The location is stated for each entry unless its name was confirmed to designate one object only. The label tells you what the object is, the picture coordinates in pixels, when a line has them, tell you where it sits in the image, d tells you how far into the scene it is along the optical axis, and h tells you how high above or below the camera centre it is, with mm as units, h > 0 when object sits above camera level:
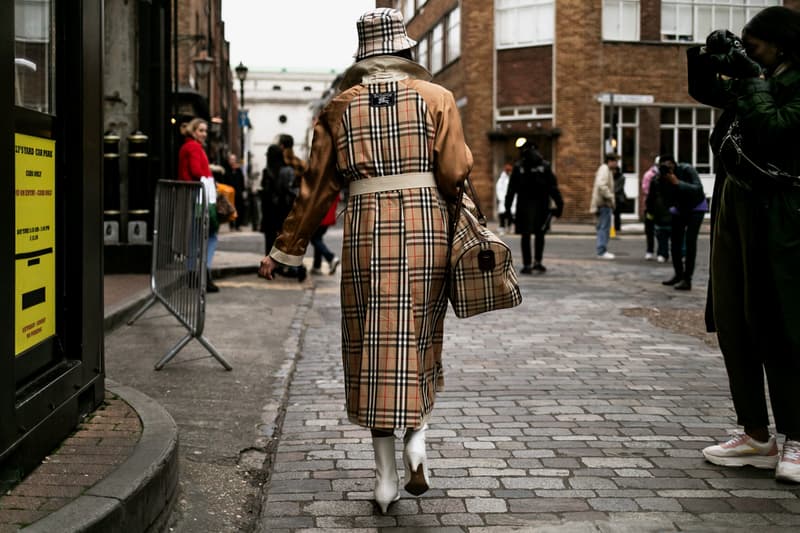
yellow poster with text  3518 -28
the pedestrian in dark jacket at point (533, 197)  13953 +527
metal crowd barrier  6586 -148
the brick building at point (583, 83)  33719 +5408
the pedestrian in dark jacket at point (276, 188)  12594 +599
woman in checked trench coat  3557 +36
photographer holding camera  4105 +31
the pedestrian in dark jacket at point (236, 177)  24141 +1460
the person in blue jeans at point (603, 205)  17641 +525
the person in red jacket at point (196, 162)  10250 +769
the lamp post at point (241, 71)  32625 +5594
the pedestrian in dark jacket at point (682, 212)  12336 +272
